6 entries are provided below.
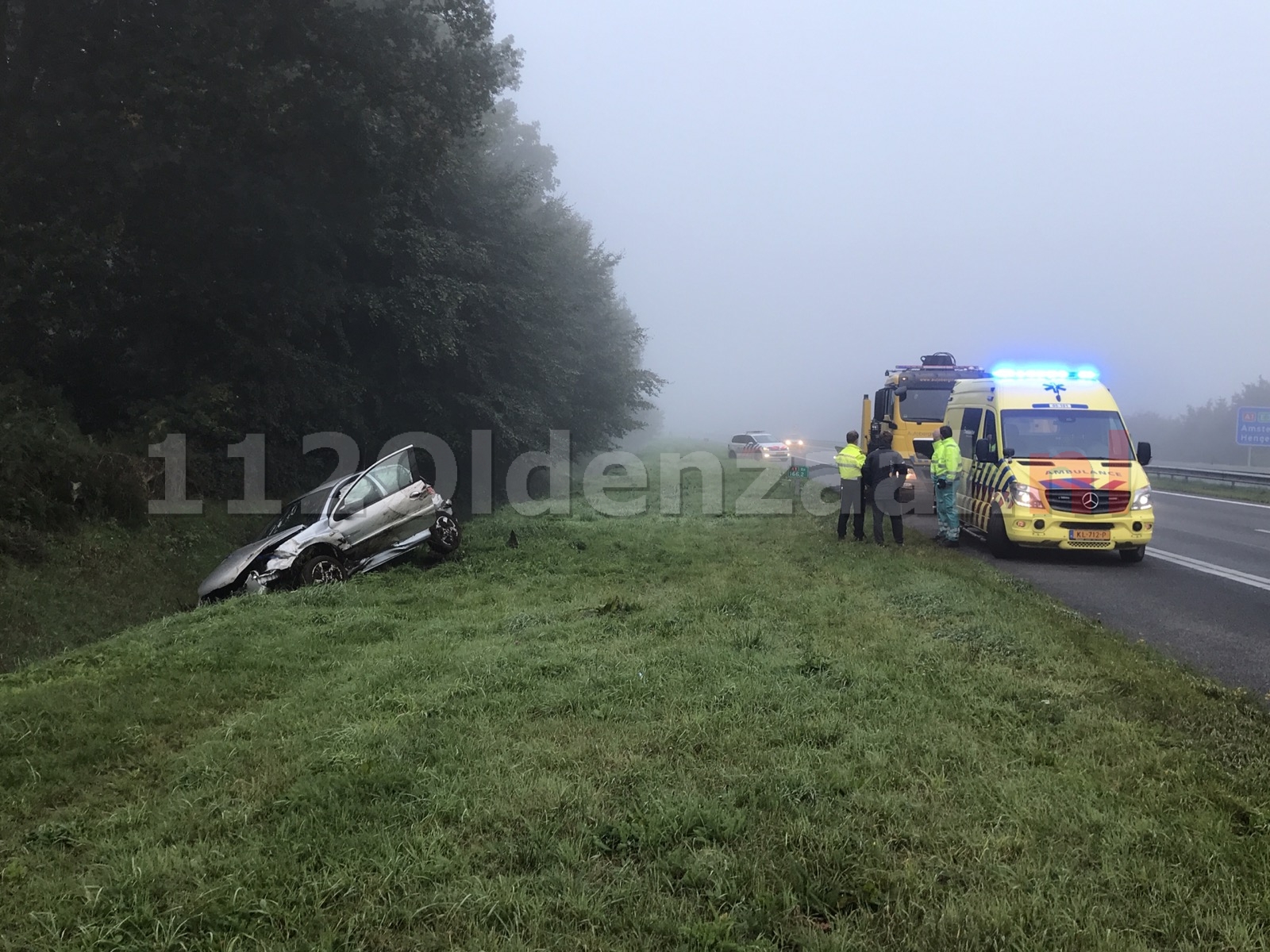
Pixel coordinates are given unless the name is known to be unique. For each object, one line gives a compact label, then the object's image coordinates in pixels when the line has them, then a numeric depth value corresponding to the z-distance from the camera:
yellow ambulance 10.23
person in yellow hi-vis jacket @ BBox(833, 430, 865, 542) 12.12
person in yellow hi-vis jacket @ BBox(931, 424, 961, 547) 11.44
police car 36.47
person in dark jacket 11.75
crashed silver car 10.10
